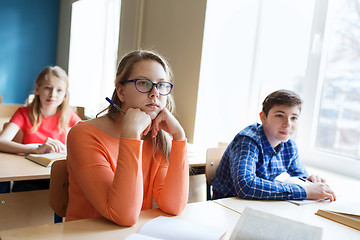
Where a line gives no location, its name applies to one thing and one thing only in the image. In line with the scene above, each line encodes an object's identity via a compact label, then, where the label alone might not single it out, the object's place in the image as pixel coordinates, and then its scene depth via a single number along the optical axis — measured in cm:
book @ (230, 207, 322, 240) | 90
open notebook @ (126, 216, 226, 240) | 92
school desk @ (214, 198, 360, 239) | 109
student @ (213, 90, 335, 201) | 140
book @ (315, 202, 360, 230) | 116
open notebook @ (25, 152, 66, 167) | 176
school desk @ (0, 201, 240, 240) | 89
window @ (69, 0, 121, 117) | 470
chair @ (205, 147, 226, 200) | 190
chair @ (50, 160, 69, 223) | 126
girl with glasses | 101
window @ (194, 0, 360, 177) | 225
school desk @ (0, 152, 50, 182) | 152
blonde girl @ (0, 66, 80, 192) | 226
